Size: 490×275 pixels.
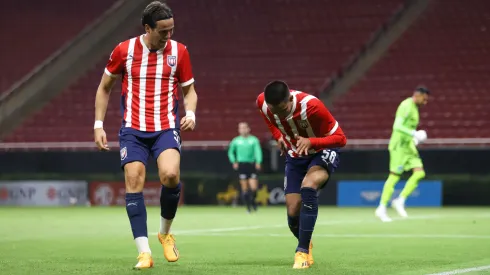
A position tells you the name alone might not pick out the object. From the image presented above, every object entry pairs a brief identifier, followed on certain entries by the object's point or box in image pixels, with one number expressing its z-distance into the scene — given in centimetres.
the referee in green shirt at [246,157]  4769
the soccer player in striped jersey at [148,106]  1770
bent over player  1802
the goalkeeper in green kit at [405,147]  3691
